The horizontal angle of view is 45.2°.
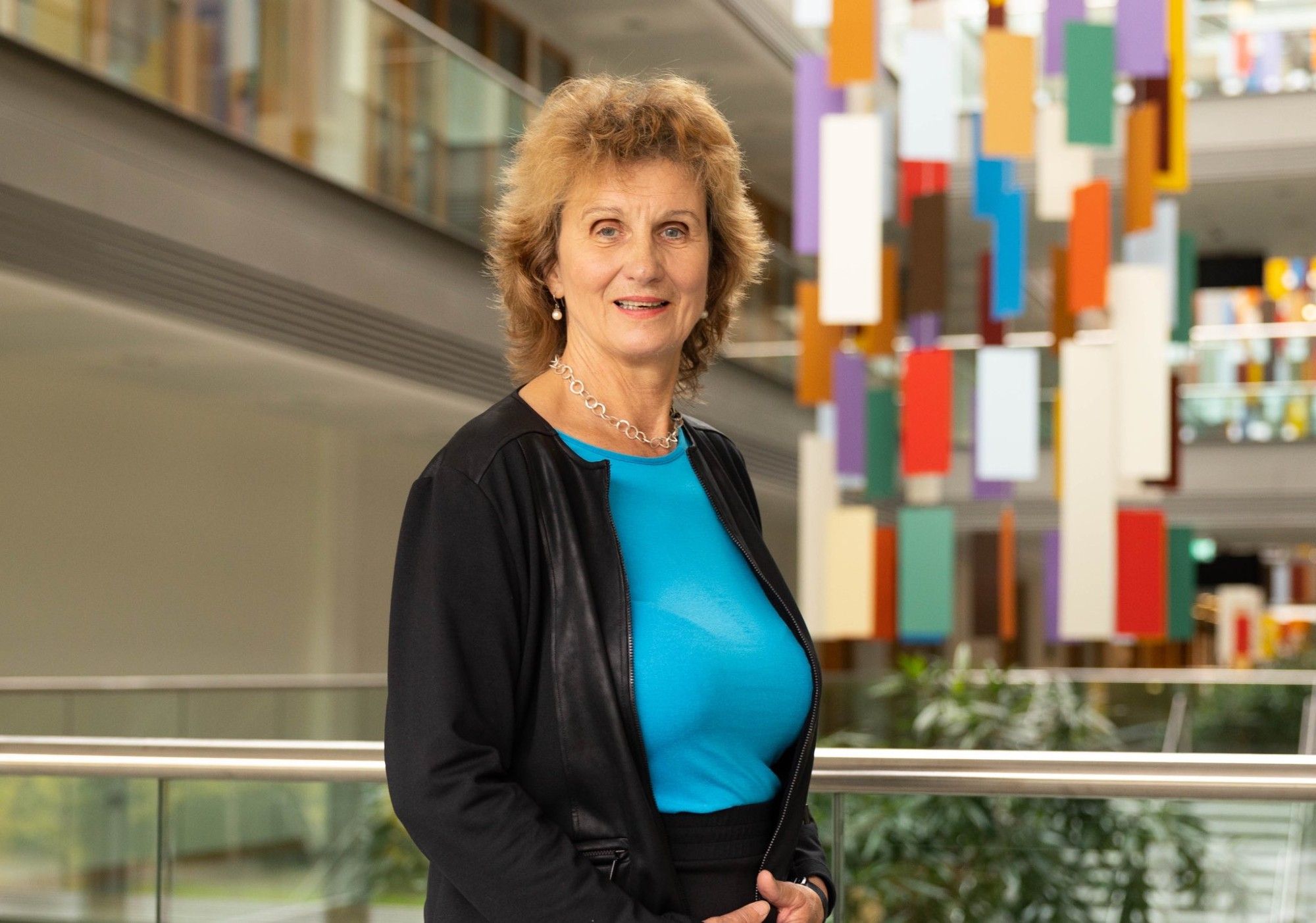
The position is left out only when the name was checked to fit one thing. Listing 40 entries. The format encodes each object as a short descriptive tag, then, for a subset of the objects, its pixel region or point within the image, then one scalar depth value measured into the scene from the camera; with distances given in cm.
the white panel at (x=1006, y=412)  822
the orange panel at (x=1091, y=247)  816
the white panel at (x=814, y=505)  845
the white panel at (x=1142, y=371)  805
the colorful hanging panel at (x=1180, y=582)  860
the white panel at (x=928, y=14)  824
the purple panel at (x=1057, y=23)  830
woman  146
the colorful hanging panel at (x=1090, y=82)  809
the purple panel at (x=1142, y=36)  807
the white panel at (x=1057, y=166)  855
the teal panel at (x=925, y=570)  820
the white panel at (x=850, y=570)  827
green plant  425
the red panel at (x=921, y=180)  871
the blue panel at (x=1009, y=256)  847
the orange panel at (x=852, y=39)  794
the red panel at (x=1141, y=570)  816
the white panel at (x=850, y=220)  768
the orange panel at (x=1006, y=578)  879
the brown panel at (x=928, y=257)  848
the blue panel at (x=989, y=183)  880
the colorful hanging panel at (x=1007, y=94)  796
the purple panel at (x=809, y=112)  825
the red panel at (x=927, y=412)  820
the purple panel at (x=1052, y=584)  850
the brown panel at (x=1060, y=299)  884
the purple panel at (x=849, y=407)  857
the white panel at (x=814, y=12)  805
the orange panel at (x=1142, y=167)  829
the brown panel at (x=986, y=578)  895
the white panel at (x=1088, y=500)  820
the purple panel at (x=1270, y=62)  1434
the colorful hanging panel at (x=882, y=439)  874
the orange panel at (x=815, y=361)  870
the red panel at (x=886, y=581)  839
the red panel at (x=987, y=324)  914
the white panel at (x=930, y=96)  798
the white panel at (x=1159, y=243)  879
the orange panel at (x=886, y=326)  864
